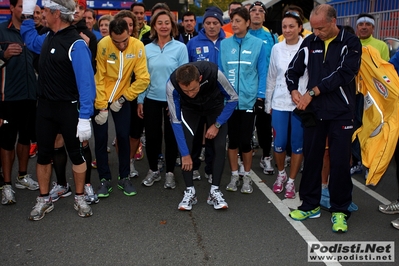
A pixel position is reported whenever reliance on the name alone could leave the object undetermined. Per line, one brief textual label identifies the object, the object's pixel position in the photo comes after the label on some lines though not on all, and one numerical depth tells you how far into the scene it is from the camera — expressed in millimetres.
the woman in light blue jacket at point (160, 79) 5484
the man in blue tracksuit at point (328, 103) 4195
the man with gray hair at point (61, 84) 4344
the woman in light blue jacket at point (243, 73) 5355
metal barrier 9508
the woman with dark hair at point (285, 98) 5195
